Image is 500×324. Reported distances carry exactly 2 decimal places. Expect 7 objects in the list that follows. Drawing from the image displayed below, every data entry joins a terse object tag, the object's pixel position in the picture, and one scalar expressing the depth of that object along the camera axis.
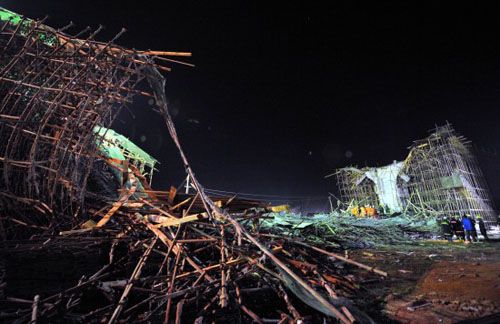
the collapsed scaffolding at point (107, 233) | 3.51
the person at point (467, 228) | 12.74
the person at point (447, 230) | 13.92
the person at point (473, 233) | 12.81
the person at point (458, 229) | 13.30
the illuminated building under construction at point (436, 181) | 19.08
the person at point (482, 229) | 13.16
